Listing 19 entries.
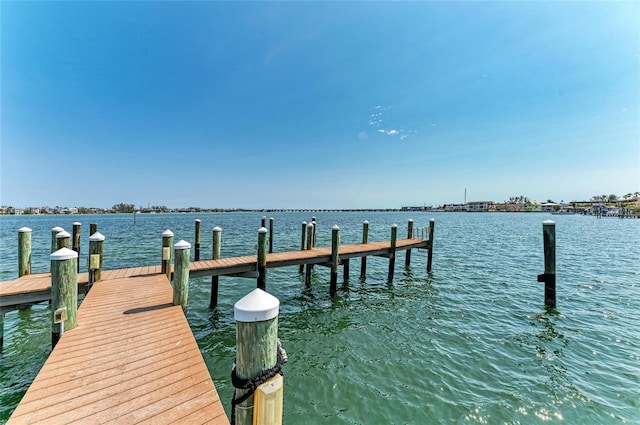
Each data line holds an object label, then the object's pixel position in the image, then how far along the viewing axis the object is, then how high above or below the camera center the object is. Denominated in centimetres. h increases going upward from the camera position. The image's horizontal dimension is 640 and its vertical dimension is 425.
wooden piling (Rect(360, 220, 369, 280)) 1369 -286
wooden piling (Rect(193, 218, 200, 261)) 1370 -158
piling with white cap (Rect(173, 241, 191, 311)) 590 -145
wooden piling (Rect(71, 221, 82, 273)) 1196 -114
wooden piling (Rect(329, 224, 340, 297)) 1103 -193
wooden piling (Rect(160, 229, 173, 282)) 777 -122
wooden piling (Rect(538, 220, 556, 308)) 996 -200
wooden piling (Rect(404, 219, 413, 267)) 1641 -196
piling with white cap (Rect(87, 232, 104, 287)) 673 -113
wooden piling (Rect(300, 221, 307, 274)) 1471 -143
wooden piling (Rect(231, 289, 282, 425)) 221 -111
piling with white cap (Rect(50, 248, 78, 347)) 461 -143
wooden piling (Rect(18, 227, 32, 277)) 830 -124
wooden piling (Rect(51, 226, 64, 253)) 950 -99
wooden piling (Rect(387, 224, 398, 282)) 1306 -221
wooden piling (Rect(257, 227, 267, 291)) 959 -167
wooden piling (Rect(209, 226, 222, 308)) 978 -183
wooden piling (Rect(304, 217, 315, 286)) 1392 -126
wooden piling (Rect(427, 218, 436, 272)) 1536 -181
